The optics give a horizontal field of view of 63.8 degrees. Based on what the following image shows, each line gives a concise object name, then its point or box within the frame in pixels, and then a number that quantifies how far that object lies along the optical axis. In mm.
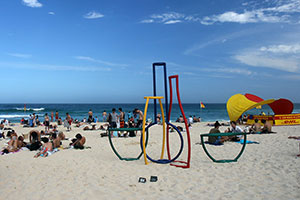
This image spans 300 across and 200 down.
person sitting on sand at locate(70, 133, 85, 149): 9117
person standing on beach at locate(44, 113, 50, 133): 16578
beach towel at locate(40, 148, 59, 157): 7902
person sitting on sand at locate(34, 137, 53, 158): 7818
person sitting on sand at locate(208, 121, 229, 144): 9508
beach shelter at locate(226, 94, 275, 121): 17234
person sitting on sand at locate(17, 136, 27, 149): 9222
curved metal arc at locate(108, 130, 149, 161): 7059
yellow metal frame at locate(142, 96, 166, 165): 6430
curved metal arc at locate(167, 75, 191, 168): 6149
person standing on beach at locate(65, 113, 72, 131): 16516
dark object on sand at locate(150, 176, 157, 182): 5144
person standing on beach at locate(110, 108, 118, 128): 13033
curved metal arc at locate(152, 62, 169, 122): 6470
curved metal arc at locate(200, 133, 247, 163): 6582
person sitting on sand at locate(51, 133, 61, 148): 8953
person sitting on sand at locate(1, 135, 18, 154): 8516
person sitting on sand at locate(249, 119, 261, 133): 12625
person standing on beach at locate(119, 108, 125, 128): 12734
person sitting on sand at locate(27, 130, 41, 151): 8930
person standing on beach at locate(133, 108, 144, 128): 12227
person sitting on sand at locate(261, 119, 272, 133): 12594
